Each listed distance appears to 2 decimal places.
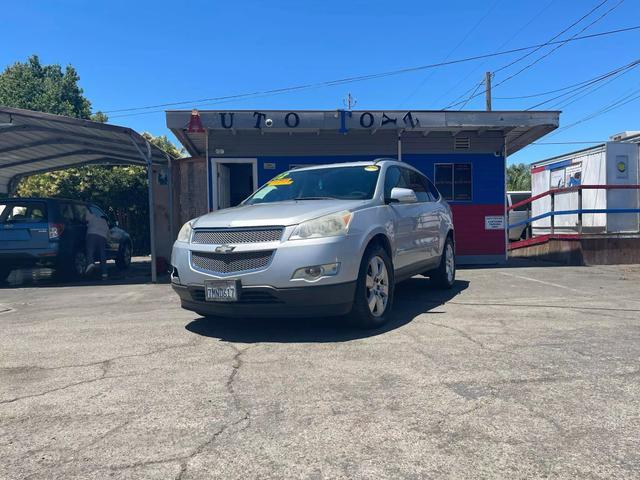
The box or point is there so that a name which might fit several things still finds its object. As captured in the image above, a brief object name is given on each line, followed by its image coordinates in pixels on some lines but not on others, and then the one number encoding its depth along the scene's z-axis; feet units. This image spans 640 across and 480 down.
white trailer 40.57
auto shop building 37.88
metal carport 28.85
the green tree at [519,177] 106.52
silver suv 14.51
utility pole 89.51
